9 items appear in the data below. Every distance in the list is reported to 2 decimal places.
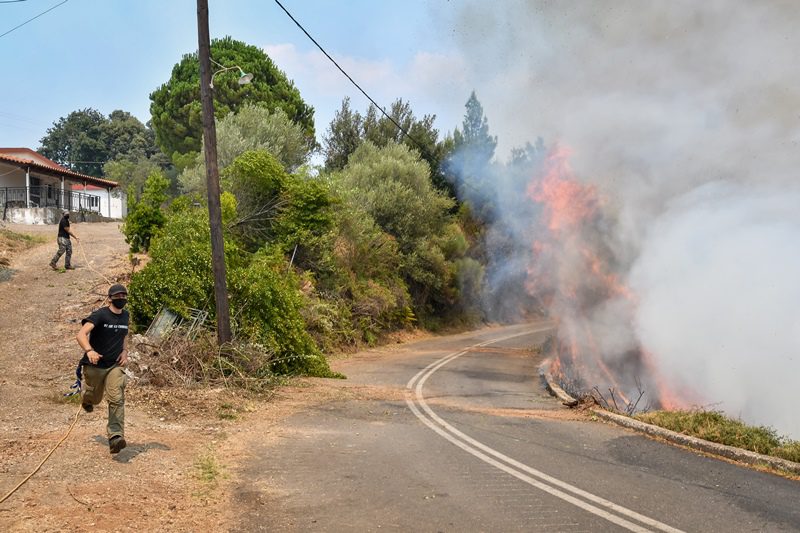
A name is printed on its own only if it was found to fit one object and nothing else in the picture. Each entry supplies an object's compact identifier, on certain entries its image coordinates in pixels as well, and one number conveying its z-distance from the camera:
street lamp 11.86
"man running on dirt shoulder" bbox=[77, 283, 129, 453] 6.76
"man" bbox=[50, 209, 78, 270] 18.45
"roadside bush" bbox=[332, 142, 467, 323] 31.64
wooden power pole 11.91
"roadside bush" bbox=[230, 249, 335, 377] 13.72
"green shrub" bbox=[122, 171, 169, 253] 18.81
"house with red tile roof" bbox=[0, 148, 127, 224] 32.00
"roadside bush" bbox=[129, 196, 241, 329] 13.10
